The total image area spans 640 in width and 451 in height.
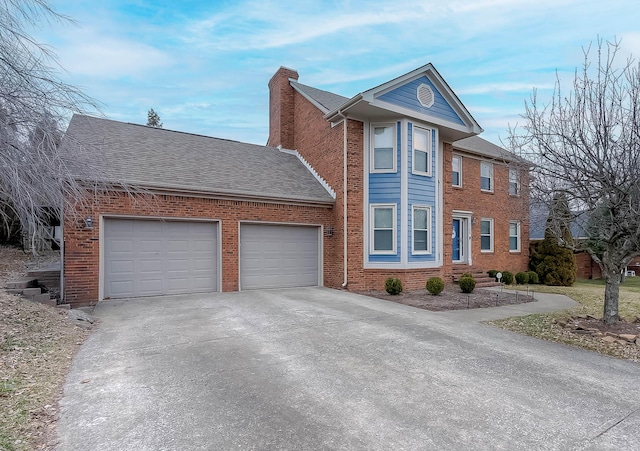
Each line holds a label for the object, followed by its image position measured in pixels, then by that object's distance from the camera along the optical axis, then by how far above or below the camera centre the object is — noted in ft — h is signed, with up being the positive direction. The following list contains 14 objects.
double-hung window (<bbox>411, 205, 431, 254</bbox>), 39.19 +1.02
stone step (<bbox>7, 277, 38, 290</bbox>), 26.73 -3.69
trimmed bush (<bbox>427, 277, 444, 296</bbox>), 34.14 -4.64
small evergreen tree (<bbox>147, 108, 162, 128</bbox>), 123.13 +42.10
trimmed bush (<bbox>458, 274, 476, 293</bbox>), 36.37 -4.73
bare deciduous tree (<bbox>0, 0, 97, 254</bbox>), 13.33 +5.07
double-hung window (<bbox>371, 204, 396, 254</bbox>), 38.37 +1.00
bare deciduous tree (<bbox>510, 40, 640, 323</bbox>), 19.42 +4.95
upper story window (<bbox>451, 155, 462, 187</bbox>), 49.44 +9.64
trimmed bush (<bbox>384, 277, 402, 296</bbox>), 34.37 -4.71
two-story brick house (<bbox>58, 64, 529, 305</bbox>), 30.86 +3.29
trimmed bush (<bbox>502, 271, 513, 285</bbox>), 47.57 -5.36
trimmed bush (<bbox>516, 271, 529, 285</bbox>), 48.25 -5.38
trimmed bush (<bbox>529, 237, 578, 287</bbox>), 50.72 -3.96
